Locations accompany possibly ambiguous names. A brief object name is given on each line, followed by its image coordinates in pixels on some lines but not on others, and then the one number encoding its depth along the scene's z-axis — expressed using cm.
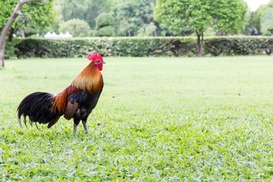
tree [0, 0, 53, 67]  3025
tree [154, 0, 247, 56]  3538
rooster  541
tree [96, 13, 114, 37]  4966
